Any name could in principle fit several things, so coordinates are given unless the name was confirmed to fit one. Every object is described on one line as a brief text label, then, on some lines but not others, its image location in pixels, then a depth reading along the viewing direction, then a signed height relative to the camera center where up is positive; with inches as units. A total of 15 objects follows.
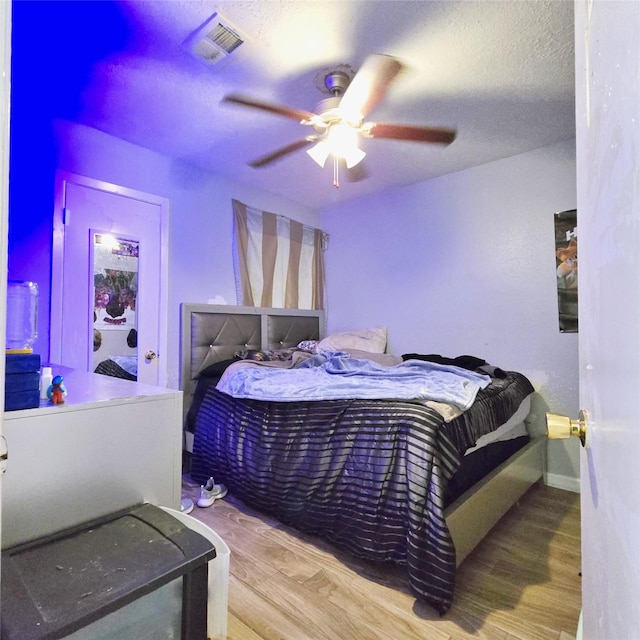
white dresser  34.8 -14.6
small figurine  39.4 -7.4
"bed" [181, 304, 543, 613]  56.4 -28.3
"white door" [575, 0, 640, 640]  14.3 +1.1
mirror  97.8 +5.6
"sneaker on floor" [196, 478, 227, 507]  86.0 -41.8
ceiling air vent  63.5 +53.2
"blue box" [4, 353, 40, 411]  35.0 -5.6
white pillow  136.9 -5.9
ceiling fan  65.1 +44.2
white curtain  132.2 +26.5
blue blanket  68.7 -12.6
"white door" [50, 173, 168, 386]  91.1 +13.1
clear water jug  57.2 +2.2
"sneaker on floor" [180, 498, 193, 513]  82.0 -42.0
